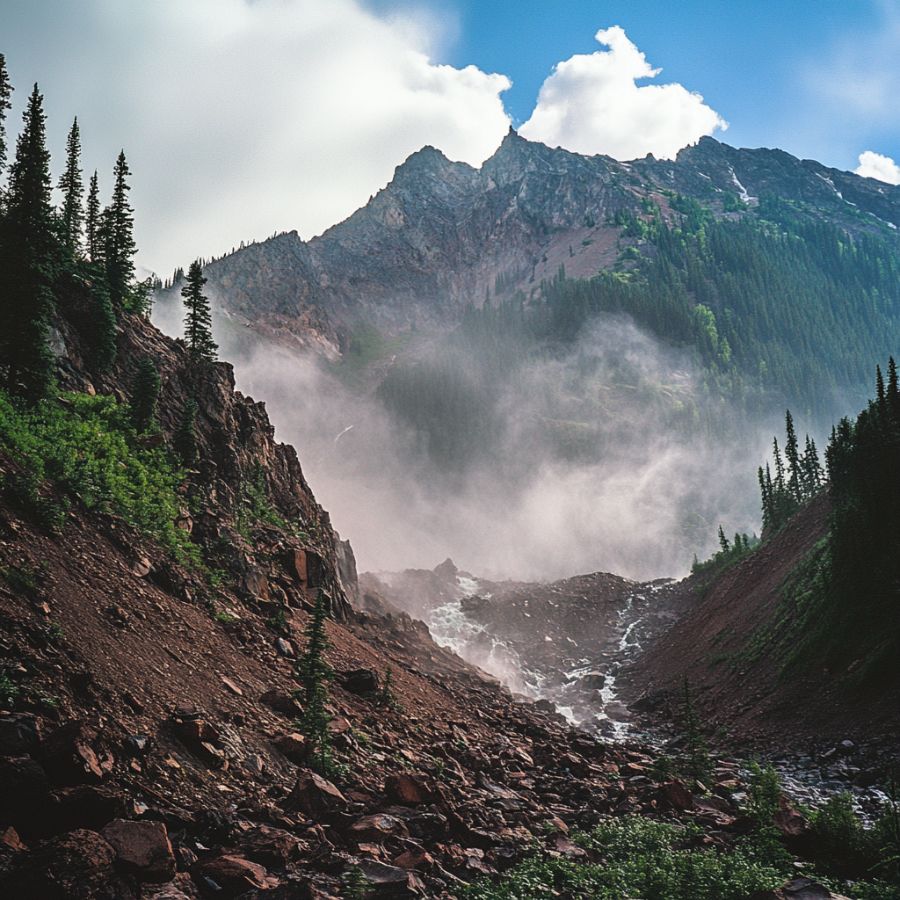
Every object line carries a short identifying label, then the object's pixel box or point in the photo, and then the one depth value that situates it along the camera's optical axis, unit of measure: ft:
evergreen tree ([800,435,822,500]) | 338.75
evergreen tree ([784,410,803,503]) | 330.13
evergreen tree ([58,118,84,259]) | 177.88
